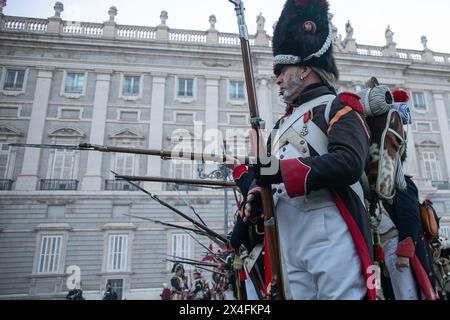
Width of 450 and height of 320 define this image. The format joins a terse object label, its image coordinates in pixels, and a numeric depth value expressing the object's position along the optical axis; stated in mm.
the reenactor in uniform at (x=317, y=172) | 1630
